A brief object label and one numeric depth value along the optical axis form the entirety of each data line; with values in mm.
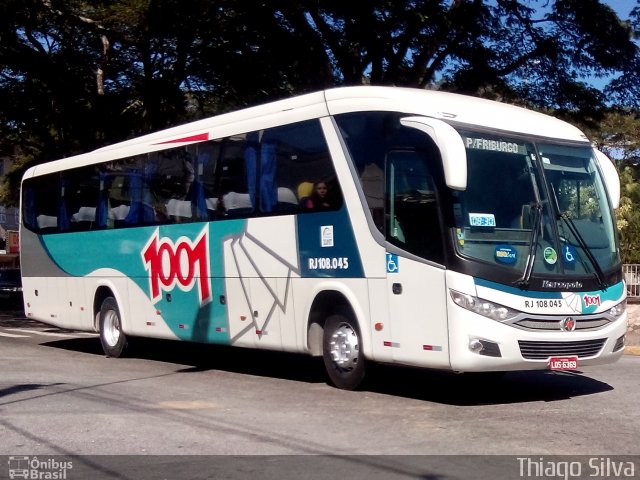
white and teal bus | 10297
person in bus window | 11883
